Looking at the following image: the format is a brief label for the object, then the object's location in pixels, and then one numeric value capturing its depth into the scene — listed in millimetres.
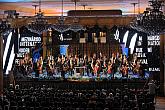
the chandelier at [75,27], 23406
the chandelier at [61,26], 22028
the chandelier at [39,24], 18328
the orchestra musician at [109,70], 28031
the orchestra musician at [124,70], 27461
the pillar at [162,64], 26484
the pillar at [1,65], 26594
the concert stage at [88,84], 25922
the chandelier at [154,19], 12094
